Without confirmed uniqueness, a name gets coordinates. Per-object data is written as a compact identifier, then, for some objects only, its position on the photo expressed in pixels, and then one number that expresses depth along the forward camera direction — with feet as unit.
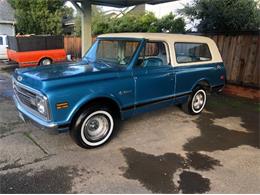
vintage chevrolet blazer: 11.82
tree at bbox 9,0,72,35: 64.54
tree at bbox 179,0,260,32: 28.14
